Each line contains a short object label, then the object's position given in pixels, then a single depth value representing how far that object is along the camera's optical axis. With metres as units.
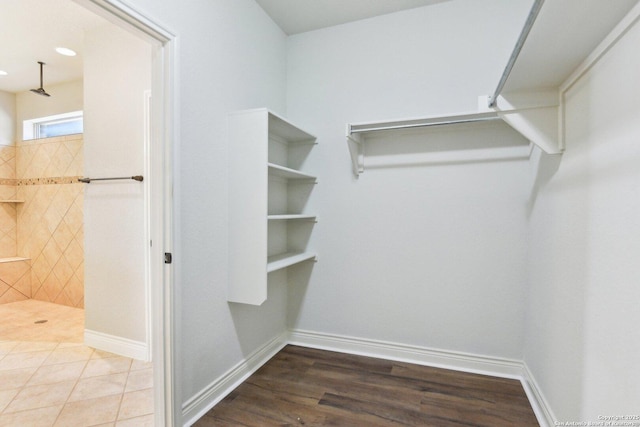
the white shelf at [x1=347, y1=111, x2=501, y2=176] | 1.93
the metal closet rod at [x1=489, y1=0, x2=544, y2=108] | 0.93
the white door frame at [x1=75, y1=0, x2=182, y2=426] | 1.53
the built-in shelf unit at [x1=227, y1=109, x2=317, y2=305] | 1.88
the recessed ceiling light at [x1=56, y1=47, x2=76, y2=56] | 2.91
